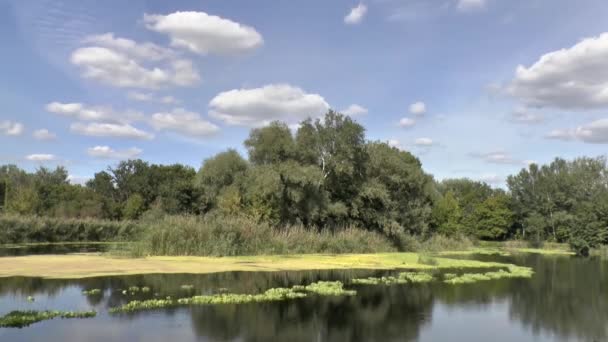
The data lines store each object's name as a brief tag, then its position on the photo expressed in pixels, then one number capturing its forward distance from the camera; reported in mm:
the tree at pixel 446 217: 64750
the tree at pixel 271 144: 39375
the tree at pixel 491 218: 75375
